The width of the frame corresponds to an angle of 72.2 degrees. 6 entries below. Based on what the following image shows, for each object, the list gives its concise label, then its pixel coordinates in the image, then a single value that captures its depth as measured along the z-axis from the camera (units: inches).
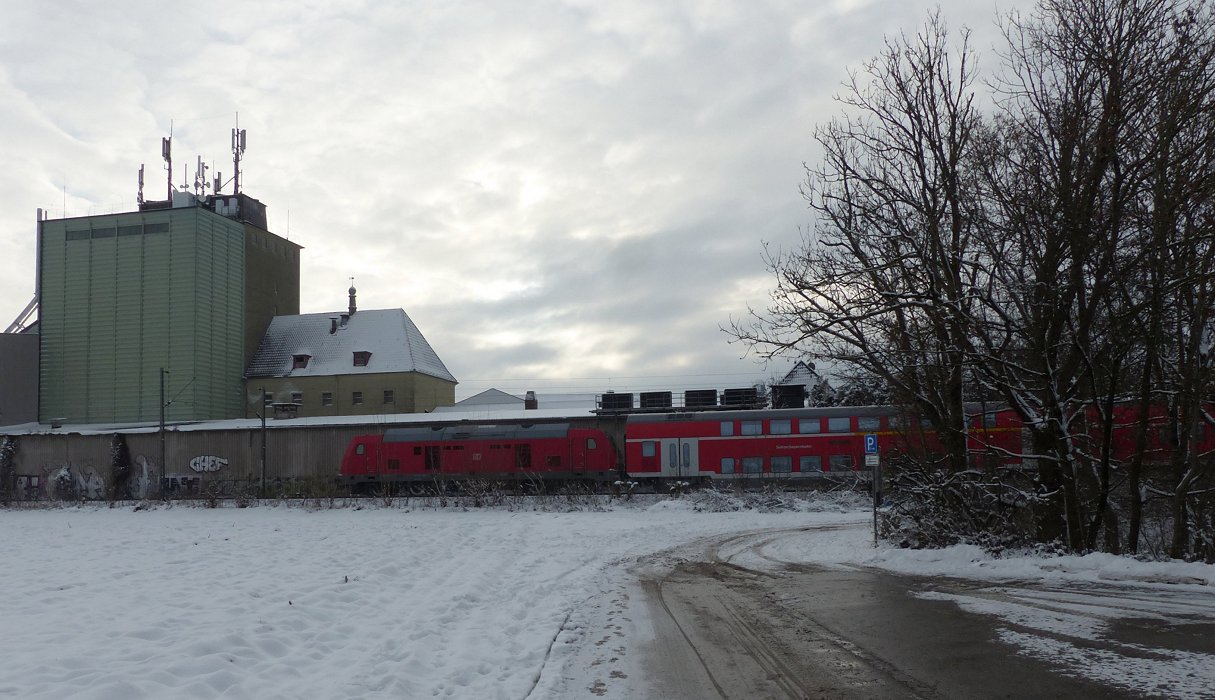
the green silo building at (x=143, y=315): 2367.1
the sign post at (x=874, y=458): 784.9
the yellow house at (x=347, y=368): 2437.3
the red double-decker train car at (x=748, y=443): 1493.6
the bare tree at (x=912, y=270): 590.9
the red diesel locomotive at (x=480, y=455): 1546.9
